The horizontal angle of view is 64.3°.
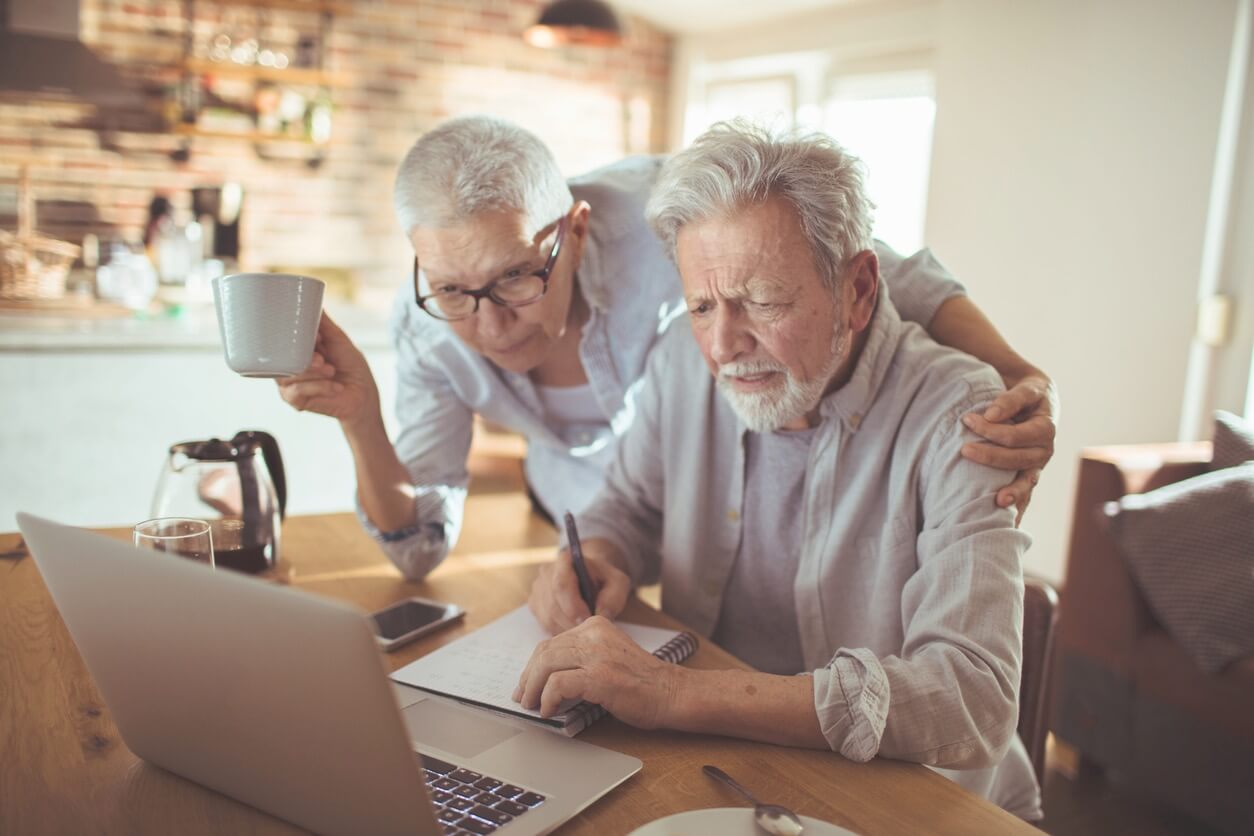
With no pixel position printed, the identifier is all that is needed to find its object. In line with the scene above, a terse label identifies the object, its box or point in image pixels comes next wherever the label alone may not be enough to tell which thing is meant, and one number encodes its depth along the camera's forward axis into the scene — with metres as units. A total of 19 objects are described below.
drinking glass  1.00
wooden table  0.81
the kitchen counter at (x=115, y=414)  3.03
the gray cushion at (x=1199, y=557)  2.27
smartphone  1.20
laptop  0.66
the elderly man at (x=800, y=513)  0.97
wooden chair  1.30
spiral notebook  0.99
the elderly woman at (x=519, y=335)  1.40
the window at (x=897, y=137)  5.23
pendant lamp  4.32
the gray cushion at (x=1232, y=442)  2.59
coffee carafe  1.30
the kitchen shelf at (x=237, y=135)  5.15
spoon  0.78
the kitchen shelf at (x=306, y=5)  5.32
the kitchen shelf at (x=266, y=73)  5.12
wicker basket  3.92
